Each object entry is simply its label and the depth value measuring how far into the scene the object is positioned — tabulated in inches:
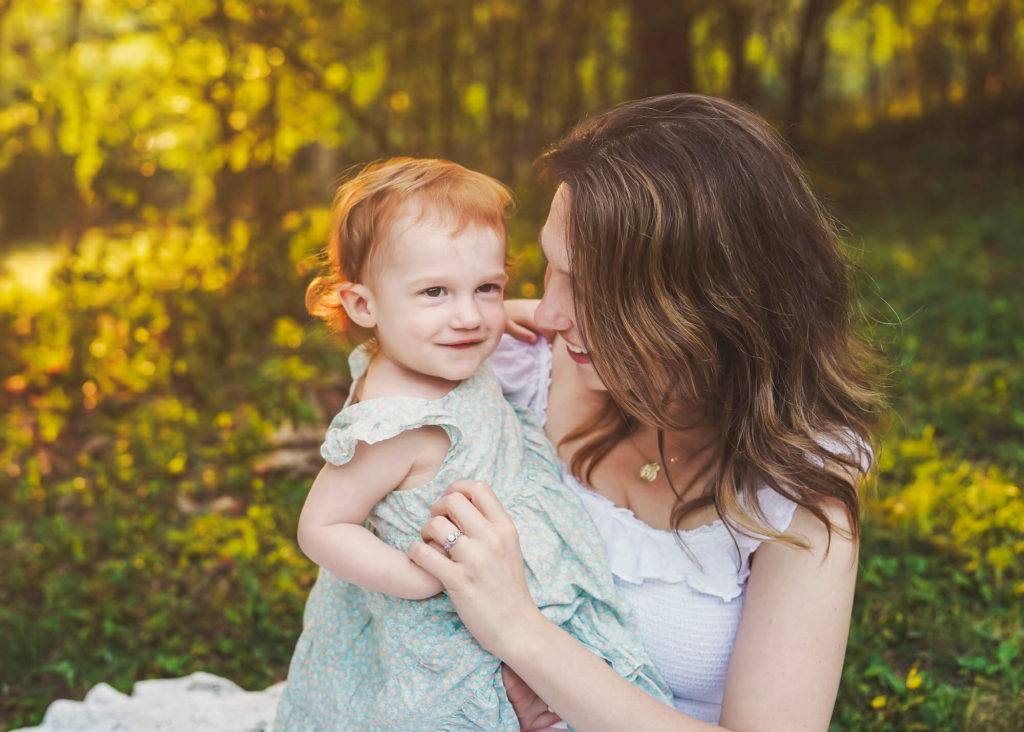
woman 66.3
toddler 69.9
